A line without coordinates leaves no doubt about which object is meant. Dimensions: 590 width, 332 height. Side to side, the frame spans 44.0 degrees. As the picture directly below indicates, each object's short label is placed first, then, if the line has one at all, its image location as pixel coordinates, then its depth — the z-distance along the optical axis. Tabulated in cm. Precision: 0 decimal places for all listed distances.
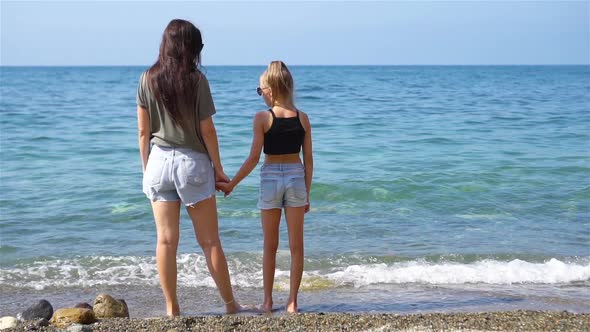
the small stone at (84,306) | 538
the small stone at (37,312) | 541
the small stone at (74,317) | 507
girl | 493
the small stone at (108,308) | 543
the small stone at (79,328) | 456
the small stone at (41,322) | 484
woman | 466
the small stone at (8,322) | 502
